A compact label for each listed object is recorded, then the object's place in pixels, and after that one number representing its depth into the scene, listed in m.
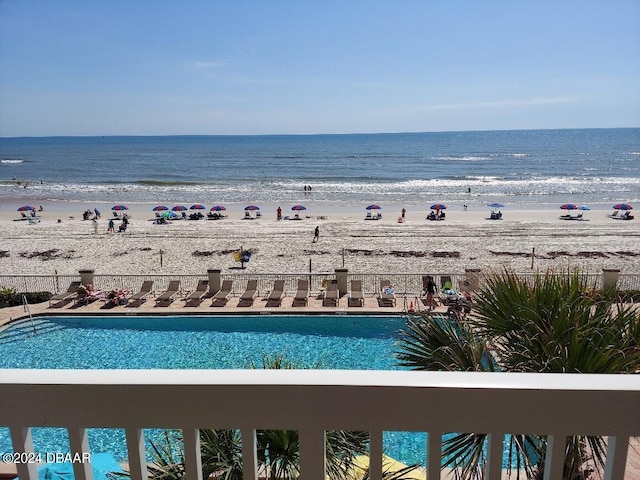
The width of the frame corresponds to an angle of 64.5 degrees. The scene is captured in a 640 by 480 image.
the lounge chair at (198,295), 15.64
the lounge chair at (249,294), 15.54
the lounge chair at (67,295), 15.67
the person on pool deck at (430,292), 14.87
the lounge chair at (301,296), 15.45
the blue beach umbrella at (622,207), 32.79
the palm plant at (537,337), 2.95
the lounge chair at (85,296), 15.81
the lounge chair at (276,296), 15.48
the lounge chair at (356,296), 15.36
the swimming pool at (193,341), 12.61
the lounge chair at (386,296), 15.36
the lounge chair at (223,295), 15.66
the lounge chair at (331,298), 15.41
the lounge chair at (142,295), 15.78
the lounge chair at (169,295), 15.74
